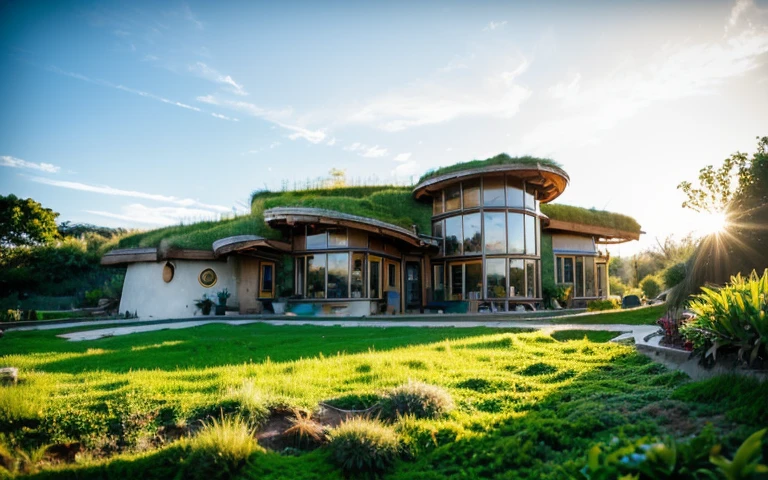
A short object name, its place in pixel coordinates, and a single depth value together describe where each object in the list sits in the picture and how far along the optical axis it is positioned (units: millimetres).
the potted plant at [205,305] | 19438
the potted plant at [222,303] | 19297
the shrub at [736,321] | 4031
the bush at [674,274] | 16312
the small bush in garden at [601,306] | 18278
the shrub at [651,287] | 25962
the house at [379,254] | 18938
